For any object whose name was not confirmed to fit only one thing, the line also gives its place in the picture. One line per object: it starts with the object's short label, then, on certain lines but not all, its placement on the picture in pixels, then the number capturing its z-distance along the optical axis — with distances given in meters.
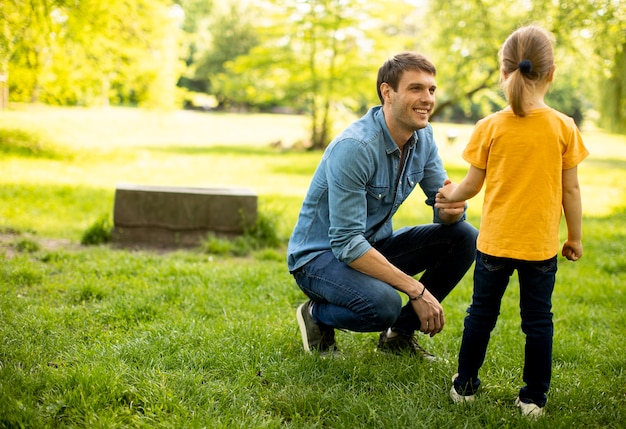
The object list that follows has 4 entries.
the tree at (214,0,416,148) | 17.95
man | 3.01
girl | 2.58
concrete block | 6.04
